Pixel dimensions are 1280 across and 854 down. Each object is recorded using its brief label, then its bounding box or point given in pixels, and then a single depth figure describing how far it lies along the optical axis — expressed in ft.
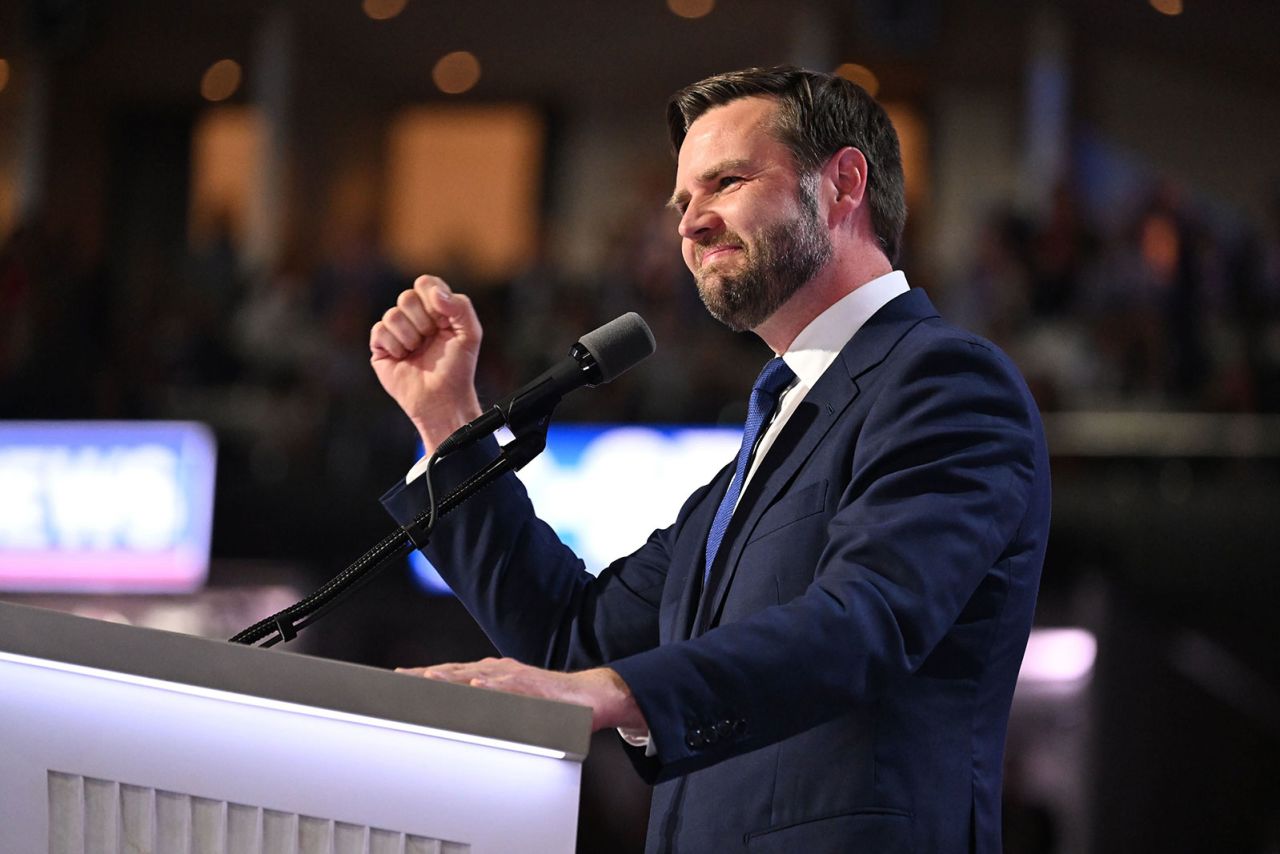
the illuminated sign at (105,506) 42.98
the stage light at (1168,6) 57.52
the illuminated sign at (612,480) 39.65
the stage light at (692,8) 59.41
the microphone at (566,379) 10.20
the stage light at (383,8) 61.52
